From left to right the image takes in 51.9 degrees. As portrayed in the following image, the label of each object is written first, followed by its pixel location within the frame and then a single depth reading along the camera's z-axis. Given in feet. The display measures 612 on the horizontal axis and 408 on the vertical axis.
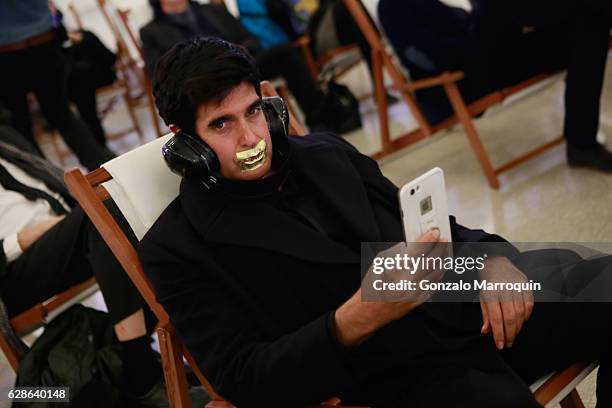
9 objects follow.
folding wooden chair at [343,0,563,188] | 8.33
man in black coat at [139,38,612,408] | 3.43
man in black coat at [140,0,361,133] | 12.01
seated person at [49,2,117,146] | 13.47
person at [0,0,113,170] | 8.67
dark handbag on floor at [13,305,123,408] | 5.19
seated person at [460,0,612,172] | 7.53
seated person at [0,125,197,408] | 5.42
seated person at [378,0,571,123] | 7.99
